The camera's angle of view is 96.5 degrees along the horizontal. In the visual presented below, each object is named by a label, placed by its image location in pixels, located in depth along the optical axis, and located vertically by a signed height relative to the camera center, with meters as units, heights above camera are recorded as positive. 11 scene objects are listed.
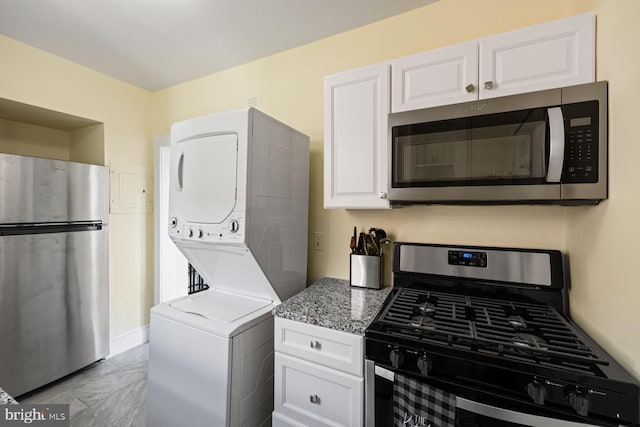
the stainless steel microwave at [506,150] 1.07 +0.26
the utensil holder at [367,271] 1.75 -0.37
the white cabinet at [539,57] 1.12 +0.64
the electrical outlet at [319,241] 2.10 -0.23
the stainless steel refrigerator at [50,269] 2.02 -0.47
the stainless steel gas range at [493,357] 0.84 -0.47
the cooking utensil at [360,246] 1.82 -0.23
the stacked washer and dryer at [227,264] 1.43 -0.32
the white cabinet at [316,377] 1.21 -0.75
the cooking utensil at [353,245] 1.83 -0.22
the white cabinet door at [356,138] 1.54 +0.41
